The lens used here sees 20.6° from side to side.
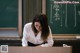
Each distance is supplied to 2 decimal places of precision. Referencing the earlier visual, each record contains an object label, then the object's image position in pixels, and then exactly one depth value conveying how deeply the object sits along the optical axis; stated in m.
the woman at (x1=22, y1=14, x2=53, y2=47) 3.09
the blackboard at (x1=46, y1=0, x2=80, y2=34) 4.29
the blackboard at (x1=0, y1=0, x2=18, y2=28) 4.46
